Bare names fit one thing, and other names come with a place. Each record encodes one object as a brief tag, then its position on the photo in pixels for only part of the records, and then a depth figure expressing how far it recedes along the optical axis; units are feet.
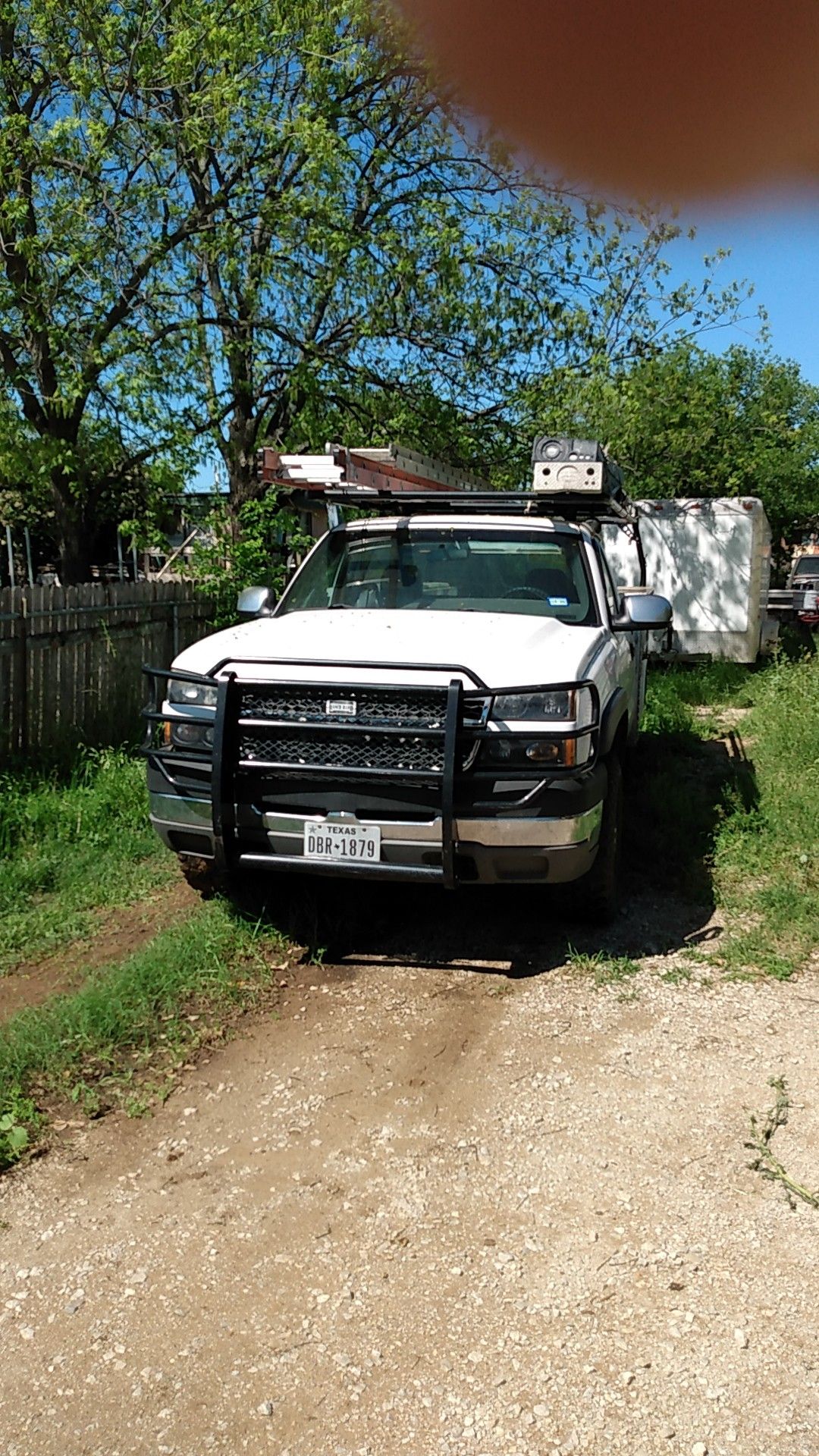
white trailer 46.44
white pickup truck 14.69
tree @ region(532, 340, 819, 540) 44.60
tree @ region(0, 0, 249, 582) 34.37
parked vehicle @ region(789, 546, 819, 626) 60.80
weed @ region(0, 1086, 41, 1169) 11.40
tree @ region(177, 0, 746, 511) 36.60
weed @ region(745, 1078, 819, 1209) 10.68
